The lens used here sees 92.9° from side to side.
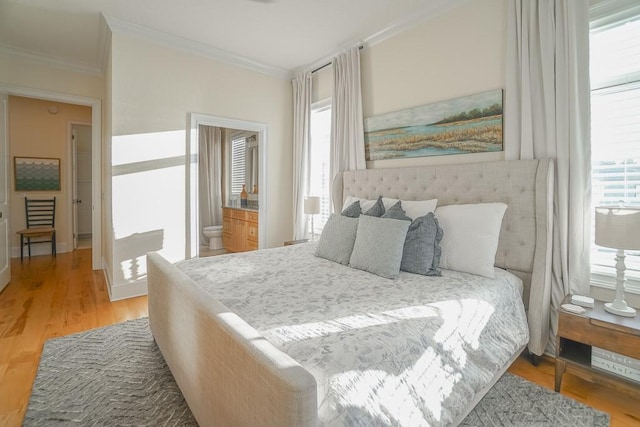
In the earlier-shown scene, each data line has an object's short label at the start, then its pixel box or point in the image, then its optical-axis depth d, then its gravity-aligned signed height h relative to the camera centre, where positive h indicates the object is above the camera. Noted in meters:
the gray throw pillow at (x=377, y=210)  2.61 +0.02
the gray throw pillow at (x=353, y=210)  2.75 +0.02
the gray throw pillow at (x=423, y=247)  2.08 -0.25
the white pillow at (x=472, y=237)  2.08 -0.18
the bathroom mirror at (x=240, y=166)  5.92 +0.97
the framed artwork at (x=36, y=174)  5.16 +0.70
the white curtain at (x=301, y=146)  4.28 +0.95
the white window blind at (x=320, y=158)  4.18 +0.76
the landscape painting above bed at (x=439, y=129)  2.48 +0.78
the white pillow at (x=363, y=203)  2.84 +0.09
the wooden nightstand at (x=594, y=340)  1.58 -0.71
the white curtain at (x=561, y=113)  1.99 +0.67
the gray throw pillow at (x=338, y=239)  2.38 -0.22
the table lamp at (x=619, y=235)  1.59 -0.13
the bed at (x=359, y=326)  0.94 -0.48
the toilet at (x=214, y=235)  5.86 -0.43
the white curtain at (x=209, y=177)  6.32 +0.77
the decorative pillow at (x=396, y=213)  2.34 -0.01
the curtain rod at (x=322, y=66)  3.95 +1.95
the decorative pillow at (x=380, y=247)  2.03 -0.24
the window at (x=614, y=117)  1.90 +0.61
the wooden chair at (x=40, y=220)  5.05 -0.11
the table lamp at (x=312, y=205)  3.81 +0.09
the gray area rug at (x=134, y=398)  1.57 -1.05
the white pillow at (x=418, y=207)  2.46 +0.04
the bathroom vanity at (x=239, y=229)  4.83 -0.28
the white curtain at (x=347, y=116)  3.49 +1.15
